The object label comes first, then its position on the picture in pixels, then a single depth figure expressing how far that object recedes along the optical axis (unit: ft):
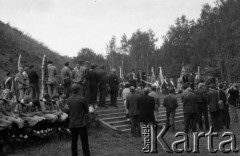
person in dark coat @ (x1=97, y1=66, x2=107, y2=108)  50.41
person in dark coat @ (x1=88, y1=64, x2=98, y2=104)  49.55
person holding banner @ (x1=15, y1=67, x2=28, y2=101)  48.06
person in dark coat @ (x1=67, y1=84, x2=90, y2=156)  28.53
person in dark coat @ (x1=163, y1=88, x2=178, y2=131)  46.91
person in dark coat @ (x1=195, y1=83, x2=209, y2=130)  48.44
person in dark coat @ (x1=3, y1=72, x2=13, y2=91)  49.67
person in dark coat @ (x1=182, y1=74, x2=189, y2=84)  71.41
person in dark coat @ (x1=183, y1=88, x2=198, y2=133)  43.98
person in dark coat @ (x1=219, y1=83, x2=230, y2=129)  49.65
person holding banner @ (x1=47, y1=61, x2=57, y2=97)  49.76
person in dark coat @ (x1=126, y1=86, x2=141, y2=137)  41.81
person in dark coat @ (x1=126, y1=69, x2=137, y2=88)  59.32
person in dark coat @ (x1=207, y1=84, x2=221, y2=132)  47.21
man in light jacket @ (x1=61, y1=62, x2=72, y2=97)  48.49
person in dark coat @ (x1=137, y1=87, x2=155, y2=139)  37.86
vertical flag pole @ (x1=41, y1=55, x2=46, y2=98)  53.39
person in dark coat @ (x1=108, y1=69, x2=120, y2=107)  53.01
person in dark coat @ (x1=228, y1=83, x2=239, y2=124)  52.52
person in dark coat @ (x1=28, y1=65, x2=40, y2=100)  49.90
